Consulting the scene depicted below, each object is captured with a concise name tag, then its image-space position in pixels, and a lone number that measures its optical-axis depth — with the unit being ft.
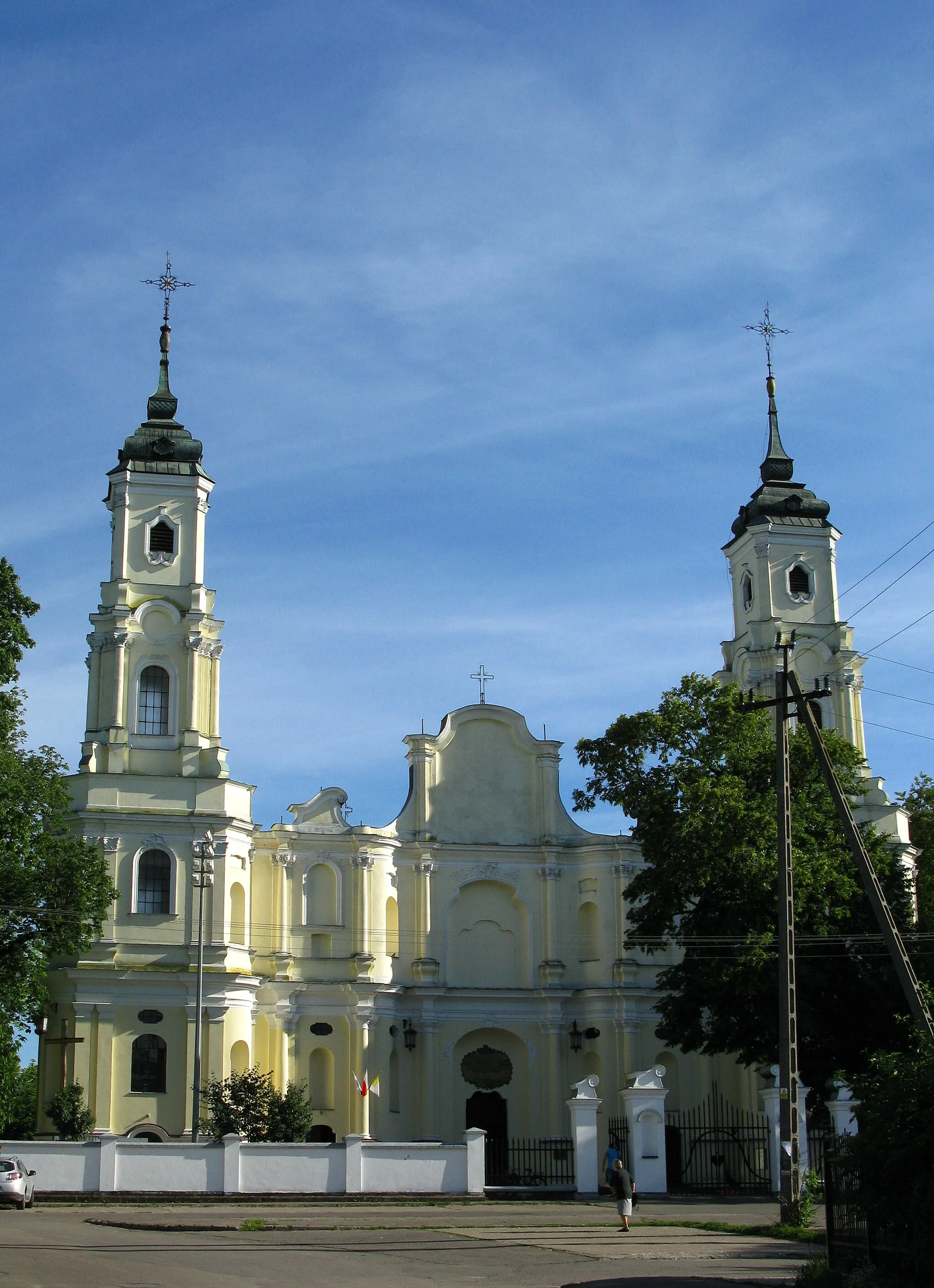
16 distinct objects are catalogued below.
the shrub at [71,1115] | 145.48
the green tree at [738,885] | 122.72
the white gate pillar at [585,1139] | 110.73
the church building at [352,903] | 154.40
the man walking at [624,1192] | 86.02
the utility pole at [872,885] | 75.72
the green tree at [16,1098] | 150.51
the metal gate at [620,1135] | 118.93
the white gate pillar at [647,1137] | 111.65
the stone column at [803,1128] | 105.60
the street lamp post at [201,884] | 129.39
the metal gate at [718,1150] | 120.67
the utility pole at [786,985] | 84.94
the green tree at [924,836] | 163.84
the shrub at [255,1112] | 129.90
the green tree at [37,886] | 131.95
